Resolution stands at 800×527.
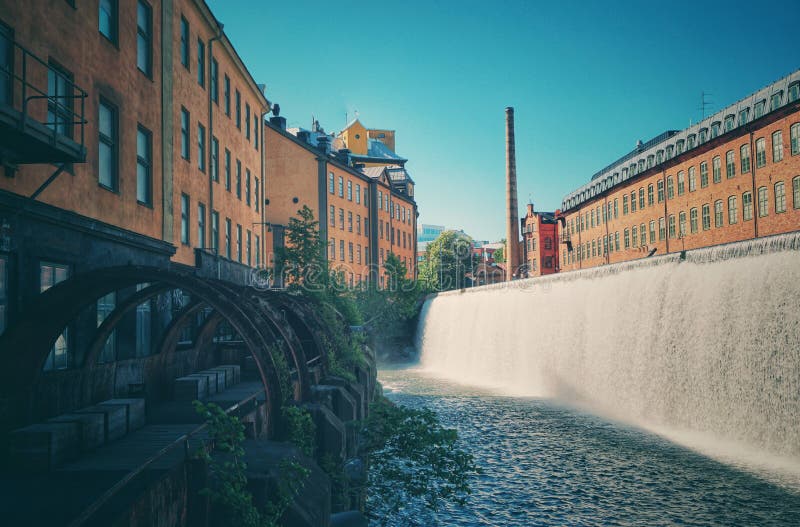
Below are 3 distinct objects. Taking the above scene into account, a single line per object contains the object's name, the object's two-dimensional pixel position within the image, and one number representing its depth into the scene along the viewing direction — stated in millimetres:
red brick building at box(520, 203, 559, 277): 80500
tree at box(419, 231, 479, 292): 91750
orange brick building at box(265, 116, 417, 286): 48875
